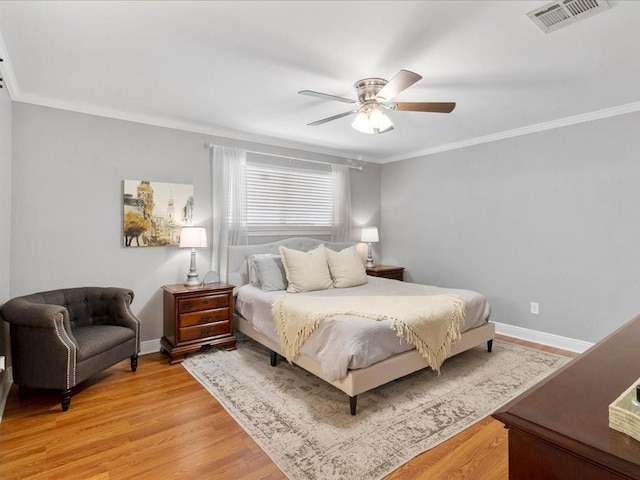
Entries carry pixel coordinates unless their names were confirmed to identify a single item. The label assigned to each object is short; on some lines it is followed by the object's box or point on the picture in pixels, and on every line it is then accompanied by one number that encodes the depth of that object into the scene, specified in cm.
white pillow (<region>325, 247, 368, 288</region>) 390
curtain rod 396
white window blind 437
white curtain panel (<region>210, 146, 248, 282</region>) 399
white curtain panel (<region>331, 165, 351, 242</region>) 506
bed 235
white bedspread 230
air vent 177
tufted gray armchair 240
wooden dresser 63
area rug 196
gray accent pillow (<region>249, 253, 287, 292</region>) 367
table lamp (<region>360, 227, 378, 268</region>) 512
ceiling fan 249
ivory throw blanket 260
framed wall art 347
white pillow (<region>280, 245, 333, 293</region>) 363
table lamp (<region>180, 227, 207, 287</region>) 354
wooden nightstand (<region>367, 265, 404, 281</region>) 499
